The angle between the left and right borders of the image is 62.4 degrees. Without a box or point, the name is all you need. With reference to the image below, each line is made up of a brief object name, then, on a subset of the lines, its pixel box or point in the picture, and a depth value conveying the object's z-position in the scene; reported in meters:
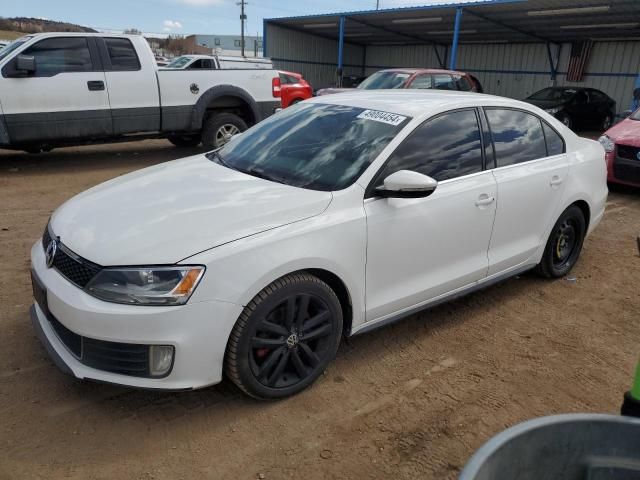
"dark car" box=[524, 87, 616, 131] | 15.97
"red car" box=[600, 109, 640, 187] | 7.43
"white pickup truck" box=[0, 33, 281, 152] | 7.31
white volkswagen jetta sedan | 2.44
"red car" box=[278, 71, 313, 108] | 15.09
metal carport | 17.98
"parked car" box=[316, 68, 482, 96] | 12.23
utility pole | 53.74
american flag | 22.21
